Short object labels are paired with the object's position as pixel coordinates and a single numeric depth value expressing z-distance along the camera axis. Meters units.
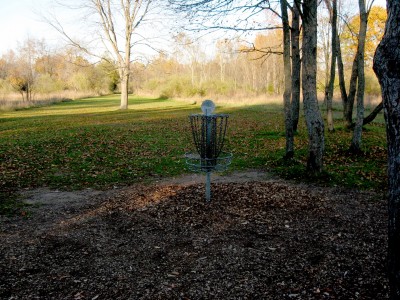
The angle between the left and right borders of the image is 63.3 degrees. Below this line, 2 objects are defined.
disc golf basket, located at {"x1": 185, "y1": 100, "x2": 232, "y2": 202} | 5.68
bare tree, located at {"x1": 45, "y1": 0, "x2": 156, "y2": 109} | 30.84
